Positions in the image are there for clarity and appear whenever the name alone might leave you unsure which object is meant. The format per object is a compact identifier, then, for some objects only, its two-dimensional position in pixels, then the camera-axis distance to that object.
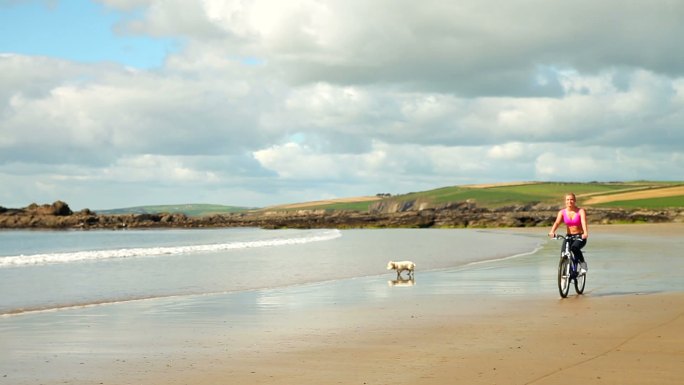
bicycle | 16.11
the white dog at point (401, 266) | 23.11
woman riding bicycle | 16.45
